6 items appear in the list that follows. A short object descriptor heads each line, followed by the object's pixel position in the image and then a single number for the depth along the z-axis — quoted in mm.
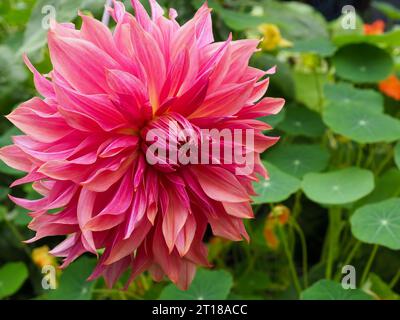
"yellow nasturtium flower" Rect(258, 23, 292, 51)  974
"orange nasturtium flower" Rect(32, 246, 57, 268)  813
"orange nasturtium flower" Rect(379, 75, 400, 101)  980
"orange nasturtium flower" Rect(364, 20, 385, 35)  1048
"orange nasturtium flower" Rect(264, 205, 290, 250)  738
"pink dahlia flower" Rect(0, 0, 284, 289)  359
